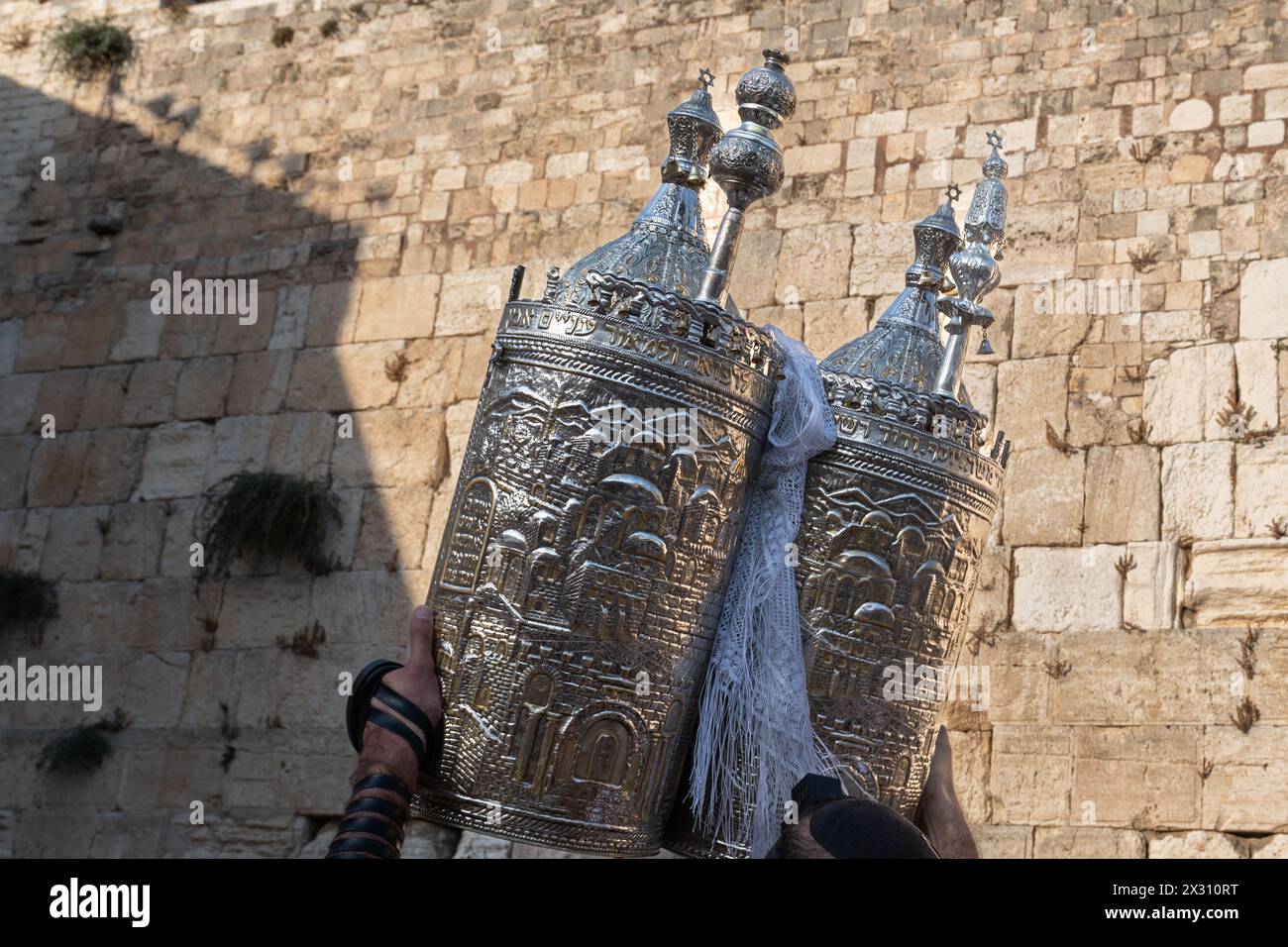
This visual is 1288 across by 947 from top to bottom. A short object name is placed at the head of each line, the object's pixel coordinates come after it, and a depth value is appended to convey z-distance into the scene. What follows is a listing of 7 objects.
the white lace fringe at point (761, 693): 2.57
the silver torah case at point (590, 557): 2.39
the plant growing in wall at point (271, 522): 7.60
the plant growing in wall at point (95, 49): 9.26
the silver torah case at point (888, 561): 2.66
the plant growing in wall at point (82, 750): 7.80
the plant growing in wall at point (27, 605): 8.26
